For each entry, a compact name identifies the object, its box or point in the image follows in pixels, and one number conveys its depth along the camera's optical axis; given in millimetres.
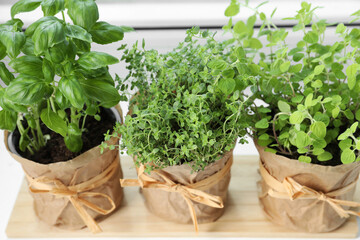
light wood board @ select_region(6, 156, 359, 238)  968
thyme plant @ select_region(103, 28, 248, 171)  761
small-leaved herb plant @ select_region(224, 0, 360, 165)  768
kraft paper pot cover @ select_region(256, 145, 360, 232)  842
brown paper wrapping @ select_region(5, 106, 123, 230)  880
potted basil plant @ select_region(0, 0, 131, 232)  719
